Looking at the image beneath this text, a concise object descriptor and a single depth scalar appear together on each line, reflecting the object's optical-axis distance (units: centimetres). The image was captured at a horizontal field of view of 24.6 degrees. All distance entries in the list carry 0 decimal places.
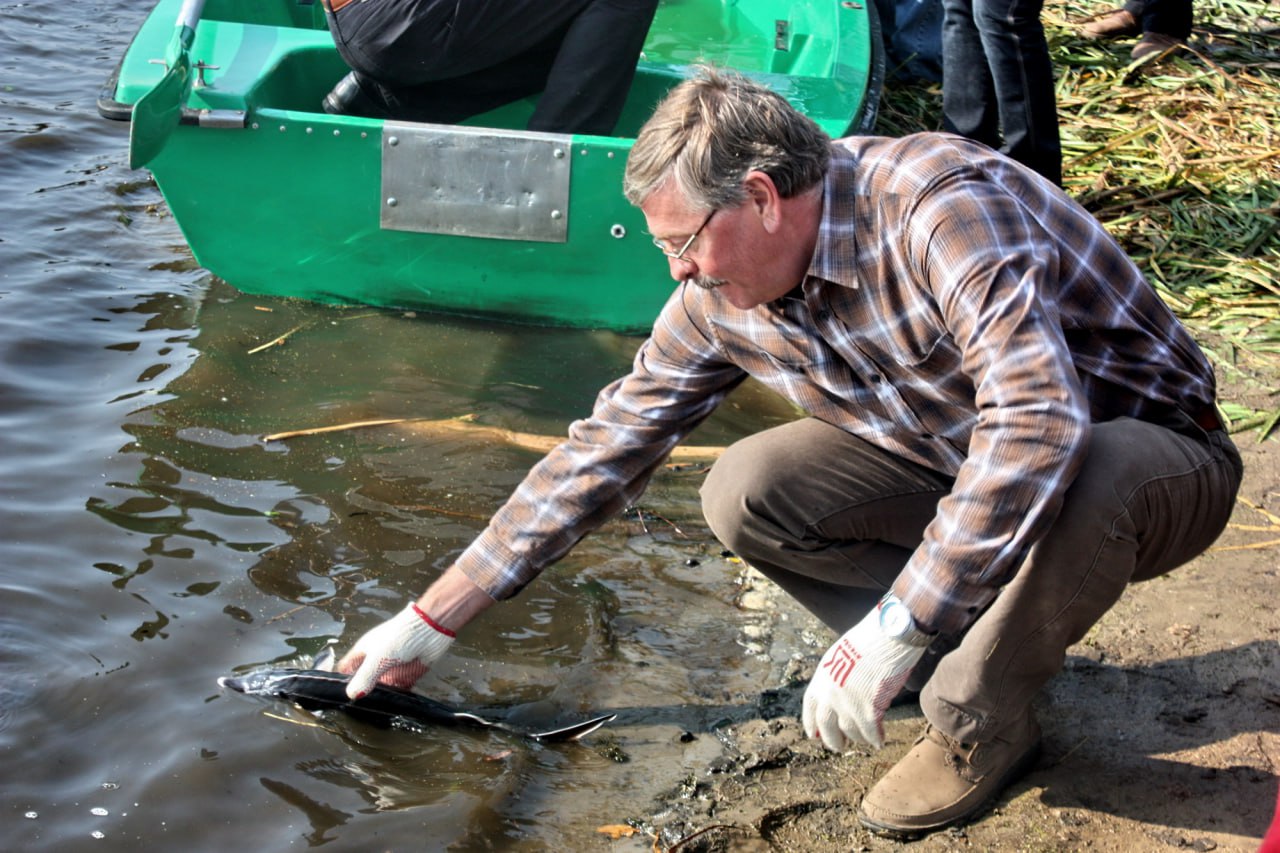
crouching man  330
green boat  459
